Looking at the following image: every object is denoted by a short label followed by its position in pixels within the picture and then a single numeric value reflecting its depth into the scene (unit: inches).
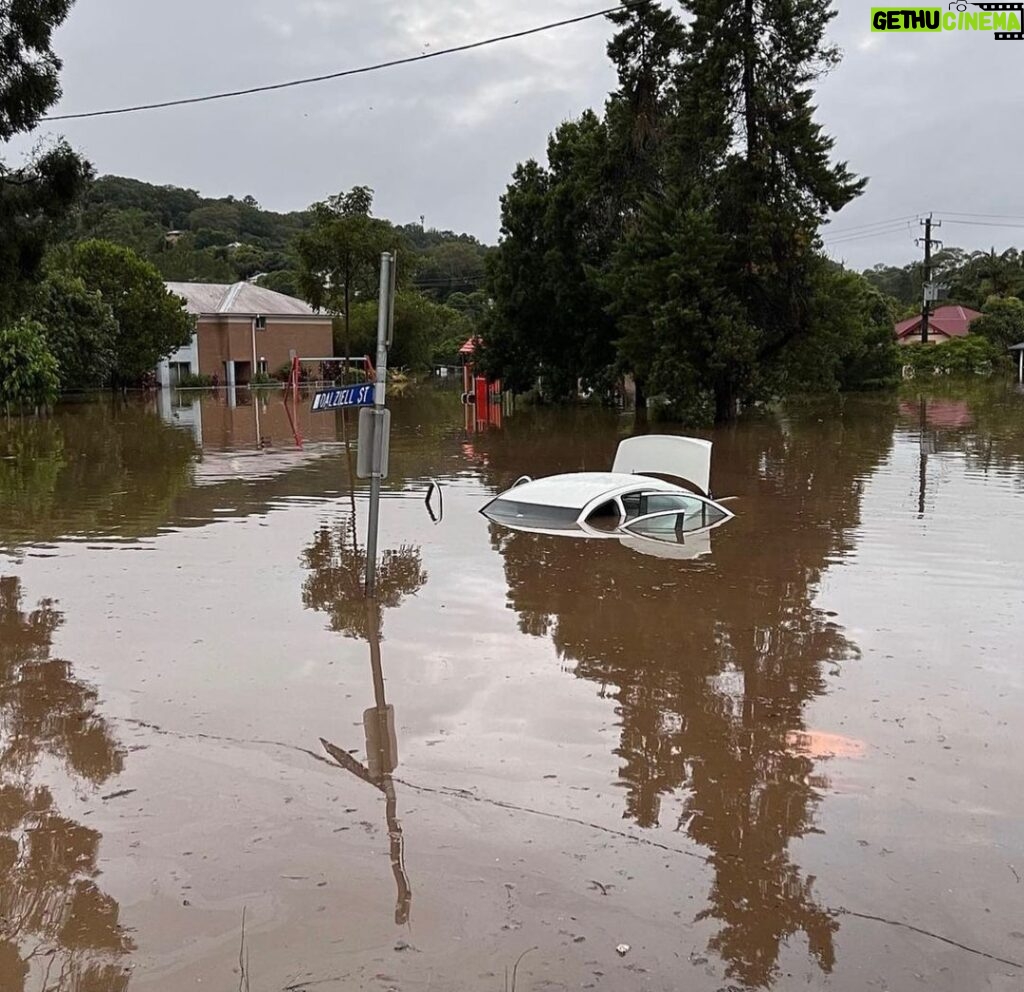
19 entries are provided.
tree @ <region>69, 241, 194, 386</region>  1995.6
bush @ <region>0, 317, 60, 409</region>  1390.3
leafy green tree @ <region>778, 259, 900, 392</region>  1161.4
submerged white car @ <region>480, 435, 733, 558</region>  526.3
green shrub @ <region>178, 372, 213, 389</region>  2458.2
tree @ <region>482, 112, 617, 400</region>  1386.6
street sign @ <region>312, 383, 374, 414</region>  352.8
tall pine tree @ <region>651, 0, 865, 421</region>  1095.6
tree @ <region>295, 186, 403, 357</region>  2256.4
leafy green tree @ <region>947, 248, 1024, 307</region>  3083.2
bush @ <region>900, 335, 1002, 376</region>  2425.0
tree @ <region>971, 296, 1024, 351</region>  2593.5
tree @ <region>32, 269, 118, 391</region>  1733.5
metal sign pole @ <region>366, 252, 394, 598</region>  331.8
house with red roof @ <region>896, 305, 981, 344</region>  2970.0
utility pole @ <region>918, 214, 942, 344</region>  2457.3
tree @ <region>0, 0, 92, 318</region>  448.1
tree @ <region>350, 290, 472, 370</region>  2839.6
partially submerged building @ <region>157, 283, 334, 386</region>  2586.1
